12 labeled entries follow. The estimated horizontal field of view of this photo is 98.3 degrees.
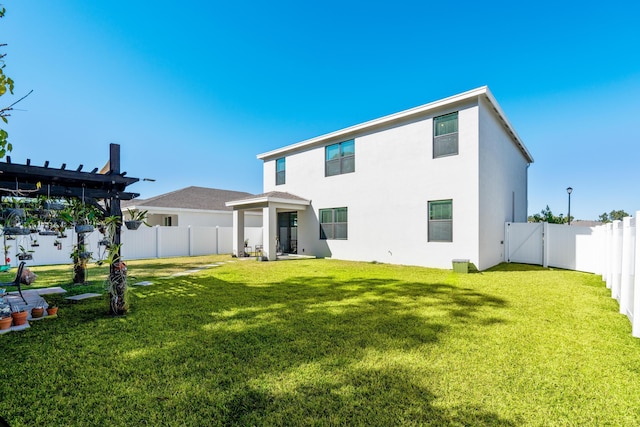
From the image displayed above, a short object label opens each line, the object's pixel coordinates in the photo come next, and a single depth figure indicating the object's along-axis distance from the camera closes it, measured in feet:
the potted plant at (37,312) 17.02
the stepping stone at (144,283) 28.02
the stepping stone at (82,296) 22.13
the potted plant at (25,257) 23.72
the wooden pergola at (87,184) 17.44
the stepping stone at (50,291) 23.99
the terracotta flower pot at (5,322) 15.06
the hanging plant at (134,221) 19.03
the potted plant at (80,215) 19.49
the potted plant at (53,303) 17.66
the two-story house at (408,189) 36.01
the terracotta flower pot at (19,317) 15.56
